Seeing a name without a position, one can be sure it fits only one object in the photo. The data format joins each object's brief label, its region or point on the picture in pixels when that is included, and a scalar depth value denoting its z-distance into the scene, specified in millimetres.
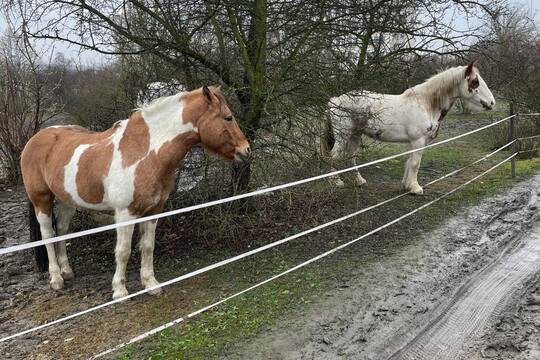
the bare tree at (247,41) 4906
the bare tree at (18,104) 9398
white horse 7328
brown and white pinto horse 3902
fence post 8184
